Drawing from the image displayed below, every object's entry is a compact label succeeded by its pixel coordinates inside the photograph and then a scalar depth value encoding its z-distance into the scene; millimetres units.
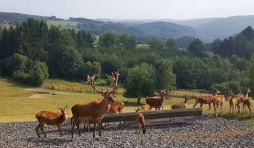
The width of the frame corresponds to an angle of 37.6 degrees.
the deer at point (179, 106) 34953
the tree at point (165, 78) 91750
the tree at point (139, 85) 70438
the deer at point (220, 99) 35809
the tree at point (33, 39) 114062
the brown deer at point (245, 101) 34250
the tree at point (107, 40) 182125
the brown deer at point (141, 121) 27423
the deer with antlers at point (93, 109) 23984
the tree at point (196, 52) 193725
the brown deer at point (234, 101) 34750
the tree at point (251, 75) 65938
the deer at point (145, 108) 32994
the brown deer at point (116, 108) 32688
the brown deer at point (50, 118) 25375
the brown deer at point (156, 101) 35356
